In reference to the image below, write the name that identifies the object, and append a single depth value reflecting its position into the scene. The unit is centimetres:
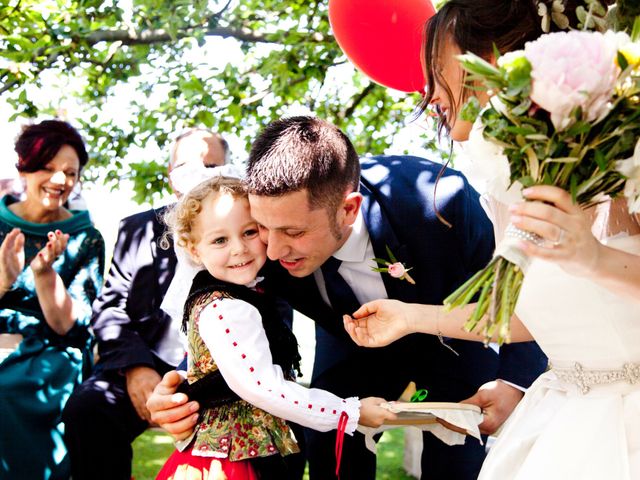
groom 298
